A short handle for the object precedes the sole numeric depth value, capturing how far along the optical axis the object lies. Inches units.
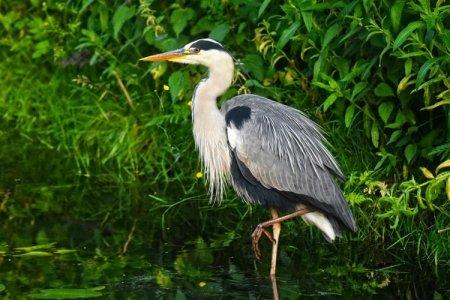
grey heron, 489.4
